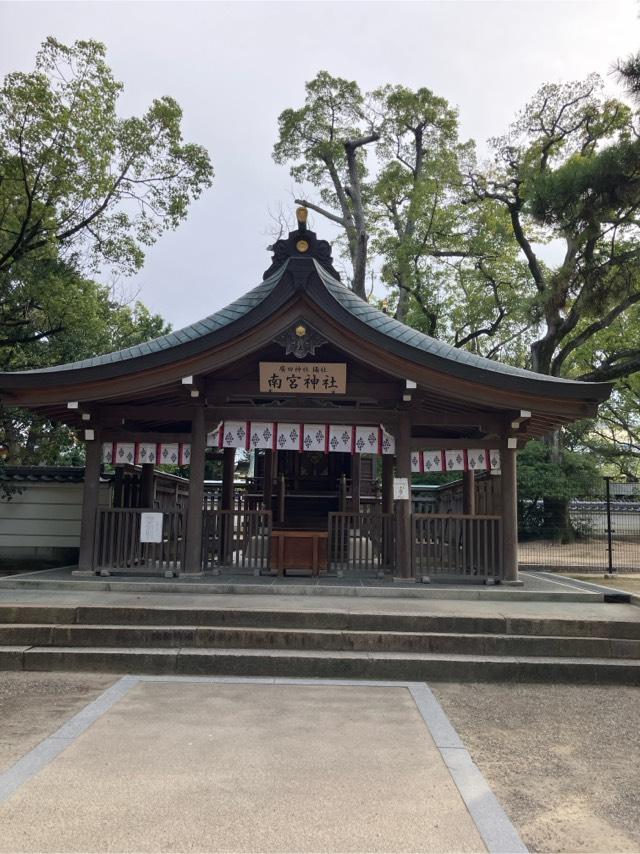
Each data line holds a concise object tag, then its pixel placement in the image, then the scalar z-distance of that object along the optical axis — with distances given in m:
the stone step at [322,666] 7.16
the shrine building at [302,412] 10.54
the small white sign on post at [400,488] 10.81
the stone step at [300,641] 7.61
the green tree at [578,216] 17.50
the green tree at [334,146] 30.20
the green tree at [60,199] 15.45
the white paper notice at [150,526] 10.79
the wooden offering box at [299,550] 11.51
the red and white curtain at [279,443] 11.36
